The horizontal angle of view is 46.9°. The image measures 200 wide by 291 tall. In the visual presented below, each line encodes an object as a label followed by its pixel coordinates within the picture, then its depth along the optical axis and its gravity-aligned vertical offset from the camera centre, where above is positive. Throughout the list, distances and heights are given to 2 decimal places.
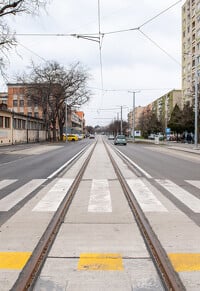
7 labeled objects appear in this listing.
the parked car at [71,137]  52.03 -0.21
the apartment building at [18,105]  62.35 +8.76
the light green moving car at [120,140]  36.05 -0.60
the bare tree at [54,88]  38.44 +8.34
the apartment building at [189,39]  52.32 +23.43
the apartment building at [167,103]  75.20 +11.90
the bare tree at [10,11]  15.89 +8.75
